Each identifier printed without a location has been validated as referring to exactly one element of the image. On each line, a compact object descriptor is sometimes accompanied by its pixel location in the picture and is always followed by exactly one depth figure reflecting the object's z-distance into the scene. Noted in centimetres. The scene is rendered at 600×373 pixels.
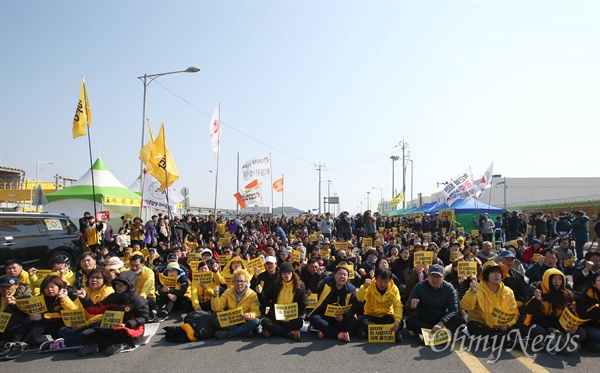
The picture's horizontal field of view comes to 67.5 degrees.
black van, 1057
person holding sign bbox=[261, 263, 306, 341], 648
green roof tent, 2142
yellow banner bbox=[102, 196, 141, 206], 2119
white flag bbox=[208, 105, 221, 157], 1832
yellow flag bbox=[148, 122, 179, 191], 1472
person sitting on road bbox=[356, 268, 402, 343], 648
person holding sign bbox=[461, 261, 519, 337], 597
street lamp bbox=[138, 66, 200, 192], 1825
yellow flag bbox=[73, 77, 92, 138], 1264
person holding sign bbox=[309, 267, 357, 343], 645
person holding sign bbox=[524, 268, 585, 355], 575
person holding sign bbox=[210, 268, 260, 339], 650
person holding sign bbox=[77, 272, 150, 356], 579
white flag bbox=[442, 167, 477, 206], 2478
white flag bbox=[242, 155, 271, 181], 2739
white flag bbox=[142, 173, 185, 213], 1627
